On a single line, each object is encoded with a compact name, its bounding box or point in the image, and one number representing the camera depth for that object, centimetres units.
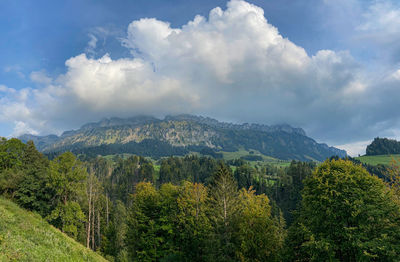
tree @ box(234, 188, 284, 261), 3247
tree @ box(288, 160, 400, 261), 2108
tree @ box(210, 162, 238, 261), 3375
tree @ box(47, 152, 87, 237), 4472
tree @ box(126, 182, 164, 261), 4203
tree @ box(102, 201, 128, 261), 6170
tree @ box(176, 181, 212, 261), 3834
